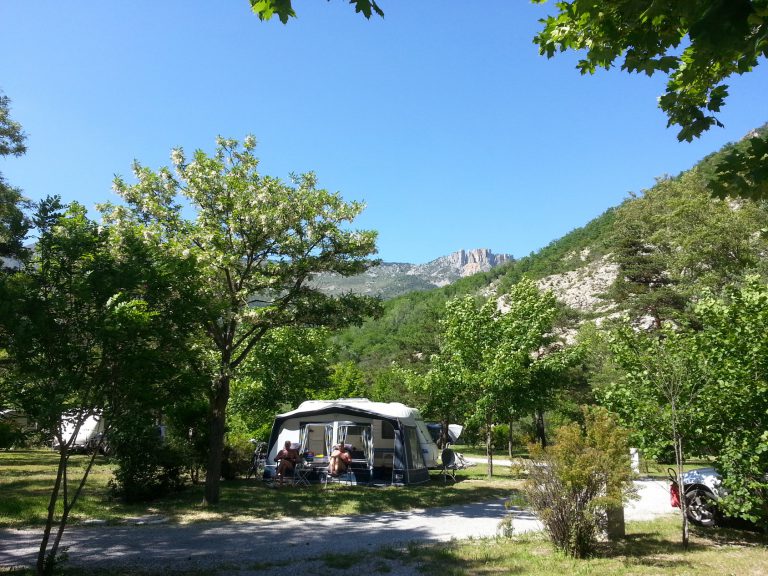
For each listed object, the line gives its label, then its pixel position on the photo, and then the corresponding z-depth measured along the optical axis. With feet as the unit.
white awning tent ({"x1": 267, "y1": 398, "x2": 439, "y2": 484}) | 53.16
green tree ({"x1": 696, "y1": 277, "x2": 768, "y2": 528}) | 24.61
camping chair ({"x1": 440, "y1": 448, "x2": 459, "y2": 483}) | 58.68
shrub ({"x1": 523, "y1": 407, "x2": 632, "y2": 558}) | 23.13
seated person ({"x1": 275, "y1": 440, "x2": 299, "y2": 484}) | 50.72
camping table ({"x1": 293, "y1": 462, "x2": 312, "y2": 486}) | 51.34
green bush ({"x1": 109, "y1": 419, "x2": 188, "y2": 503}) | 40.06
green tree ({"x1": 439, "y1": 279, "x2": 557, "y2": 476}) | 59.41
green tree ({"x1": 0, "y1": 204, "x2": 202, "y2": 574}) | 19.27
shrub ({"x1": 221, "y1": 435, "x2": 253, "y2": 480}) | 55.47
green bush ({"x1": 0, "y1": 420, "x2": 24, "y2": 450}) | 18.16
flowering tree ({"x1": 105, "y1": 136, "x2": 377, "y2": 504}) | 39.37
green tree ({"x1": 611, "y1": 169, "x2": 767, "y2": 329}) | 73.87
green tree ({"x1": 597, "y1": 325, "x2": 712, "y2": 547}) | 26.58
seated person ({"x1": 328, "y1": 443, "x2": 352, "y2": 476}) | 51.42
